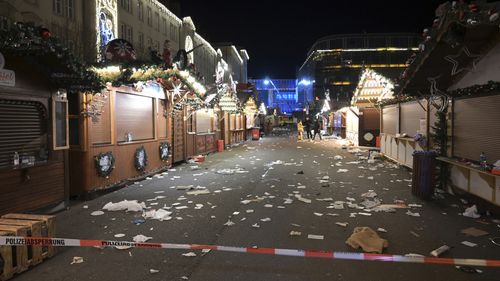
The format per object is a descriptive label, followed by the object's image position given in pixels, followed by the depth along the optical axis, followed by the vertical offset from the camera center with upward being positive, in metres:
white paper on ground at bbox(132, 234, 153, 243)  6.04 -1.85
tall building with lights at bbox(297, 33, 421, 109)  108.12 +21.44
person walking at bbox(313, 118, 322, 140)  38.76 -0.04
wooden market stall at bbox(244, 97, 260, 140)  39.38 +1.00
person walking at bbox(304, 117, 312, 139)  38.91 +0.07
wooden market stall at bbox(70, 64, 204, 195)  9.62 -0.06
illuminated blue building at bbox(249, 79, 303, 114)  127.36 +12.31
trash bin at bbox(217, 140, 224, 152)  25.36 -1.24
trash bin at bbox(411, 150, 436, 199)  8.91 -1.07
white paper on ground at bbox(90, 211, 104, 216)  7.91 -1.86
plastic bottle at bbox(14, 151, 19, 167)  7.18 -0.62
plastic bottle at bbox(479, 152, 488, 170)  7.51 -0.71
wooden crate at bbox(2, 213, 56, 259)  5.27 -1.44
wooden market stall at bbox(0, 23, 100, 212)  6.71 +0.23
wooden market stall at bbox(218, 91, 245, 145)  27.11 +0.68
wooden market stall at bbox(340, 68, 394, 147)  22.33 +1.46
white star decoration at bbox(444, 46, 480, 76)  8.41 +1.63
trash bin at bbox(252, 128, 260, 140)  40.19 -0.70
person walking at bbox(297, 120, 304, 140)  37.06 -0.49
